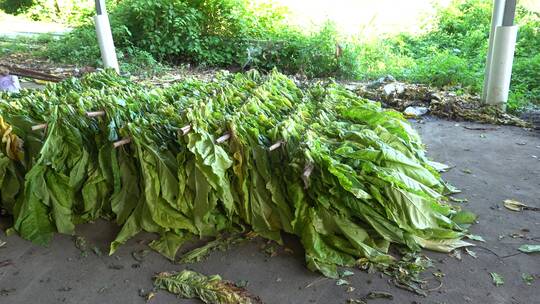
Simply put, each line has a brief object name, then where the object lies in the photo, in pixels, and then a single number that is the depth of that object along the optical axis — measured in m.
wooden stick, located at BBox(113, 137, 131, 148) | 3.01
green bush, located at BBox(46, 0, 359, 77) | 9.58
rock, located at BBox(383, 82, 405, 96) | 7.00
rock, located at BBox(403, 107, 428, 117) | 6.28
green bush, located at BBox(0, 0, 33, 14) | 17.19
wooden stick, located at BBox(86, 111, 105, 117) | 3.18
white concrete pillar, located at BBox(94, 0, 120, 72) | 7.84
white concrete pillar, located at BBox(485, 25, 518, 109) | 5.85
